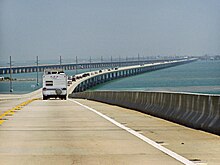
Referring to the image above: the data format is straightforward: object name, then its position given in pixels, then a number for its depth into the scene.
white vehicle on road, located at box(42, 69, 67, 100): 63.67
